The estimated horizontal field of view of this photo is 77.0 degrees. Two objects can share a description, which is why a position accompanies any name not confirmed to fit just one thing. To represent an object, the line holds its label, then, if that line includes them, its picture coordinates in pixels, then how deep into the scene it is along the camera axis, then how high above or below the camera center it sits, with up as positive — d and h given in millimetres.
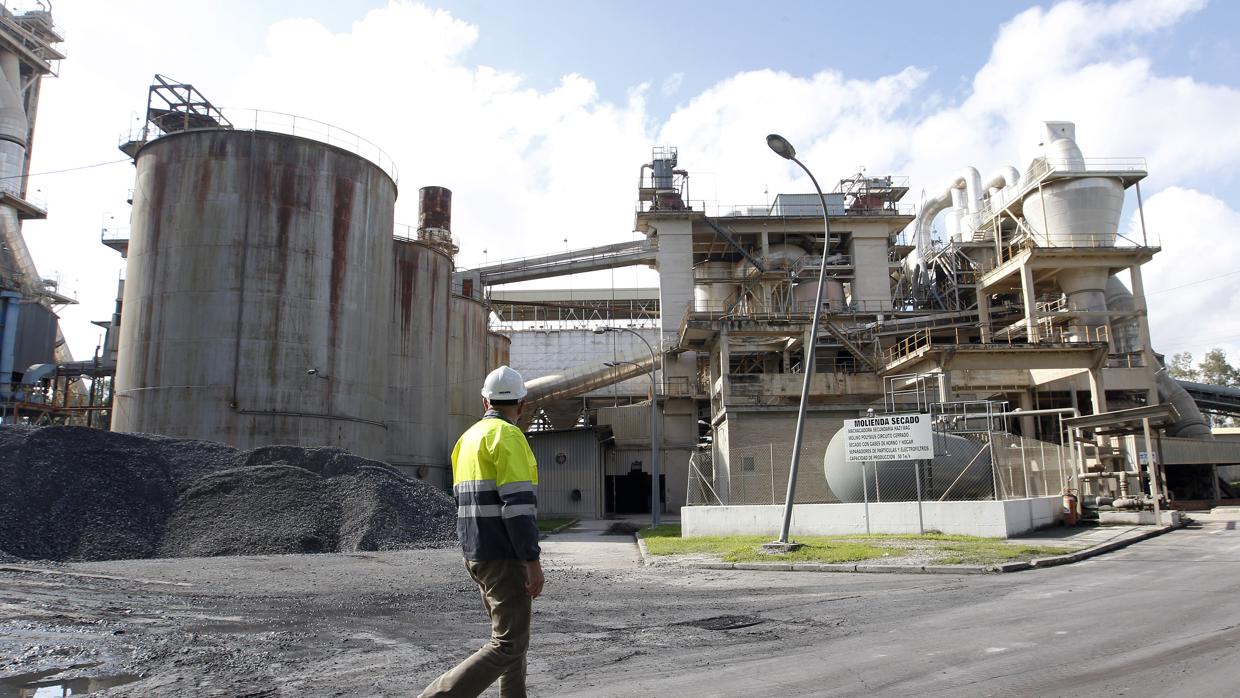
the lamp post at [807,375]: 15284 +2315
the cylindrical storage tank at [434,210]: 44031 +15610
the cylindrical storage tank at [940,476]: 19297 +224
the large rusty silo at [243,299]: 29703 +7390
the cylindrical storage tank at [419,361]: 35719 +6043
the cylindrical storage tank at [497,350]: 45197 +8187
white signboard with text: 18125 +1108
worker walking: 3957 -283
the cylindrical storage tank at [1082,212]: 39438 +13616
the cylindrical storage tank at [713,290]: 49125 +12452
